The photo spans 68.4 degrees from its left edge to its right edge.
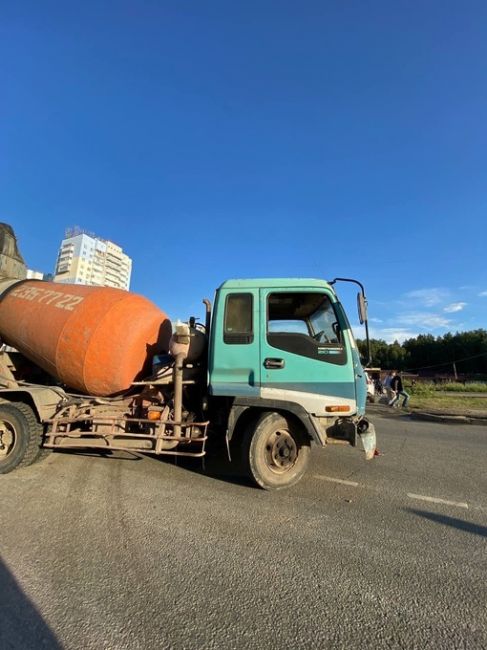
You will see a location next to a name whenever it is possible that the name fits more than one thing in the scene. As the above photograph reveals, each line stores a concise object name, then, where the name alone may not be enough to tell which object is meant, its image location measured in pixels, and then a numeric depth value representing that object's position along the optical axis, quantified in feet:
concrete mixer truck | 14.85
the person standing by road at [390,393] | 54.80
